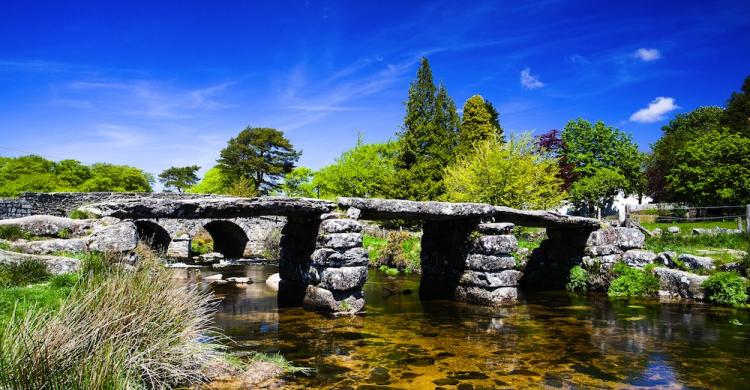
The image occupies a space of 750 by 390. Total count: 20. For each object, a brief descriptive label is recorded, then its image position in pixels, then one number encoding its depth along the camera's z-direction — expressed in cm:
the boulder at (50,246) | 1004
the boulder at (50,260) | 863
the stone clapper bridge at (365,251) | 1065
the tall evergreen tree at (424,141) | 3384
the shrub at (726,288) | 1281
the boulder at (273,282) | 1665
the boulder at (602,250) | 1593
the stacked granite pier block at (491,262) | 1312
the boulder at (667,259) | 1503
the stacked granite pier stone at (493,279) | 1320
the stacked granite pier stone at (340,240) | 1110
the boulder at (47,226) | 1151
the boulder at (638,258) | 1541
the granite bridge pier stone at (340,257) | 1119
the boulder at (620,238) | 1586
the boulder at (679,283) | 1388
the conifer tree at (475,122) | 4053
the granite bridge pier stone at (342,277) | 1126
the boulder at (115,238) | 818
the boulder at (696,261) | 1416
